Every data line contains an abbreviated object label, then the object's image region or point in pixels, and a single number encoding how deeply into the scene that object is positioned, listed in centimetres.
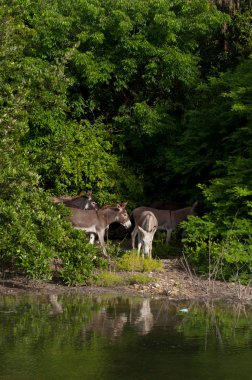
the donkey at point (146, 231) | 2120
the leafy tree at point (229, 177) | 1886
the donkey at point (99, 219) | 2188
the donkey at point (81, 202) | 2353
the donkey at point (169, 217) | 2309
